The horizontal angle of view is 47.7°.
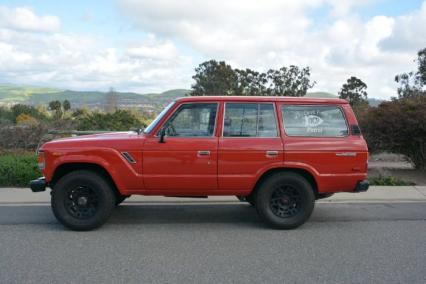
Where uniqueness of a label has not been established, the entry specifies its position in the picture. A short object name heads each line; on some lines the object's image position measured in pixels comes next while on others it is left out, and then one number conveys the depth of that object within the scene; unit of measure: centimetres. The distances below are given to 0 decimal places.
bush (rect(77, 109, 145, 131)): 1761
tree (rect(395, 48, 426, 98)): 2677
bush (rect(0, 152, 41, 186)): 986
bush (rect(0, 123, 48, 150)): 1345
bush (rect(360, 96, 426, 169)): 1148
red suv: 672
